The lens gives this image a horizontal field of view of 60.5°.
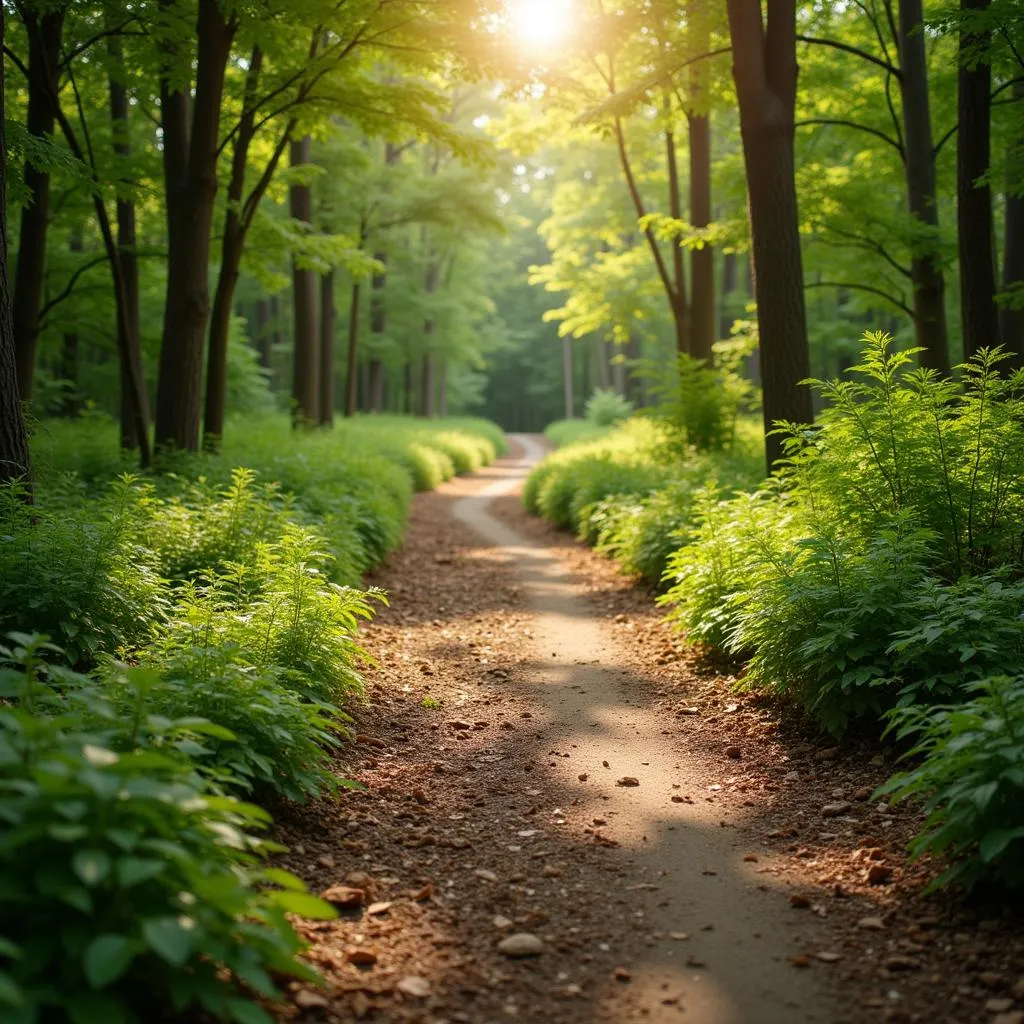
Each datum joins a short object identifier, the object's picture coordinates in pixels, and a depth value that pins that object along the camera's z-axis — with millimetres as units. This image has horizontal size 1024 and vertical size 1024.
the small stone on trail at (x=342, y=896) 3602
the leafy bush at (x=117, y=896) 2244
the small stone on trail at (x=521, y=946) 3314
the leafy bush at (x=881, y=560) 4789
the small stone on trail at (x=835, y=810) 4426
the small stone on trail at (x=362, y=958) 3191
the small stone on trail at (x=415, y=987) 3020
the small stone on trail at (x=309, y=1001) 2838
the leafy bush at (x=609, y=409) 36141
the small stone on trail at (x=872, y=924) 3418
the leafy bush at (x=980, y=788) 3162
